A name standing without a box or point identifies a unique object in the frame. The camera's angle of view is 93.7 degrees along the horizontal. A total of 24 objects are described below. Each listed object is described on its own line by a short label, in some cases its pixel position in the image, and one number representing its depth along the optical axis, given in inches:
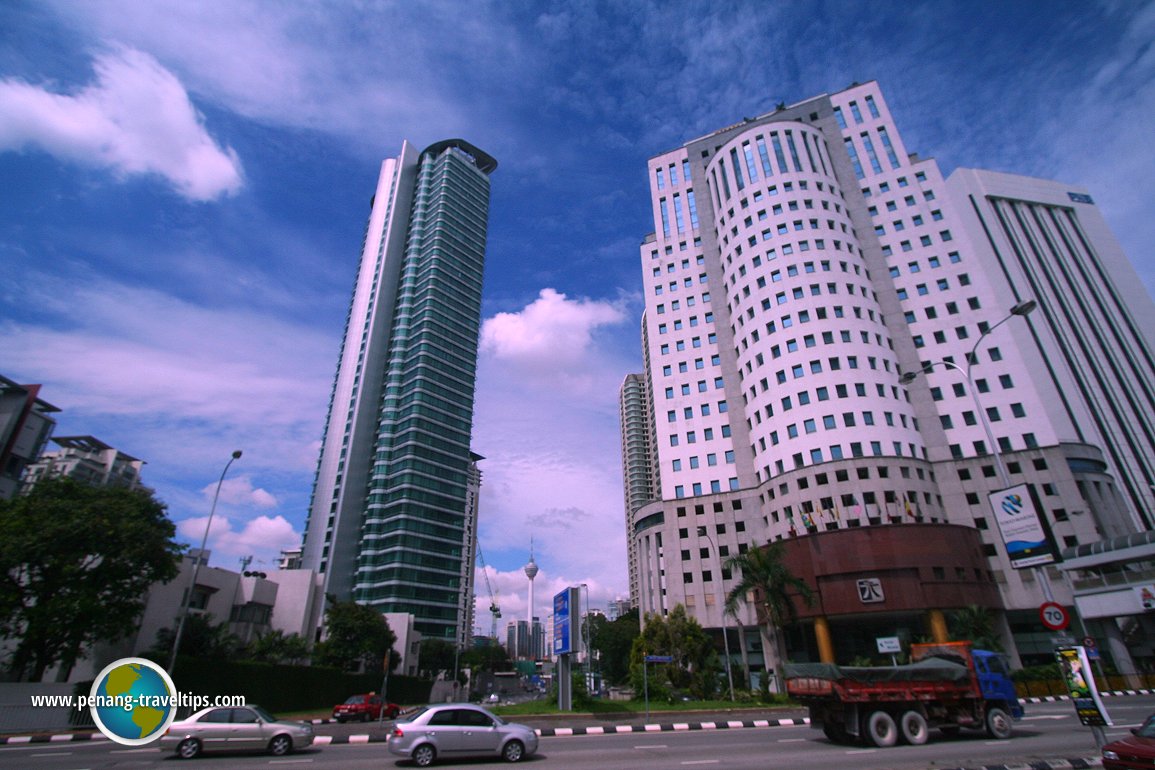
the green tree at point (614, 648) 3831.2
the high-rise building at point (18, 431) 1755.7
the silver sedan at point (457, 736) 523.8
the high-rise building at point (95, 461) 3526.1
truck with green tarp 594.5
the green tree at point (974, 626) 1608.0
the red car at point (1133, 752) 381.4
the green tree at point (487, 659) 4015.5
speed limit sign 532.4
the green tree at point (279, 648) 1752.0
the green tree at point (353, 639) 2128.4
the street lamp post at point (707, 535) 2348.7
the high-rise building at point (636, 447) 6378.0
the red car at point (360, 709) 1248.8
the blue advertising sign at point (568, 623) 1010.1
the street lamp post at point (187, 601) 1108.9
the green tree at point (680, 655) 1615.4
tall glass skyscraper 3789.4
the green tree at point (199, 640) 1472.7
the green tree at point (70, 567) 1056.2
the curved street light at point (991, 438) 704.4
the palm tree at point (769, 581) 1593.3
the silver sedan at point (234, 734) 567.2
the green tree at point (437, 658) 3341.5
